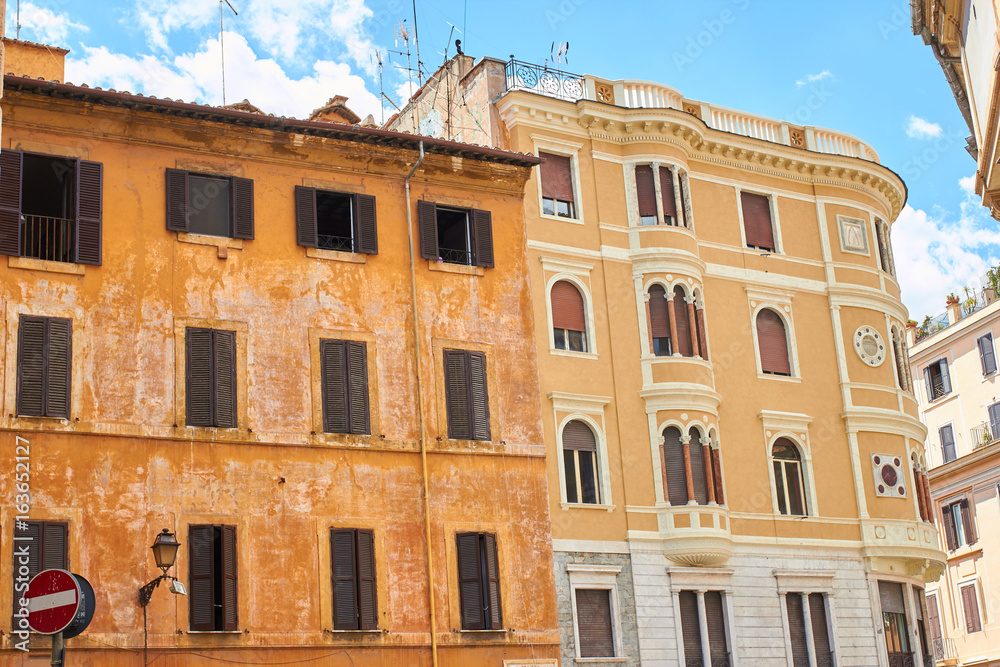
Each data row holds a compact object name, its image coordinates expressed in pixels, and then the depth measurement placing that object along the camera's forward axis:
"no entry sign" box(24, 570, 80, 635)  12.44
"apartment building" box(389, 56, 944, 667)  31.52
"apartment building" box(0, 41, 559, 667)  23.47
